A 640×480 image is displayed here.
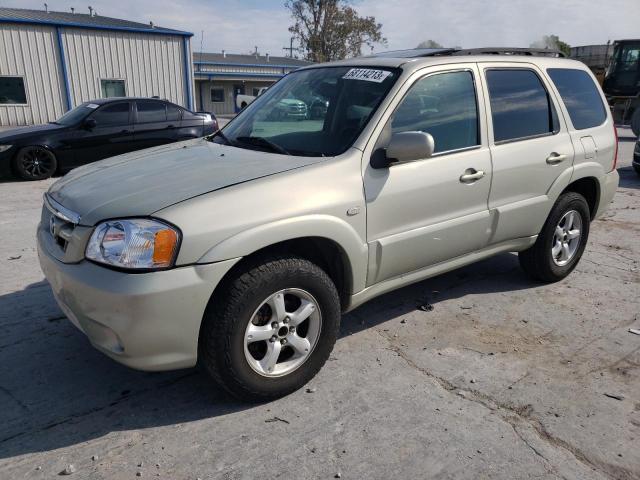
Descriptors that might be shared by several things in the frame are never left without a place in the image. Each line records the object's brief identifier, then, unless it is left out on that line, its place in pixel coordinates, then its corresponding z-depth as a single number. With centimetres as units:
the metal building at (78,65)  1892
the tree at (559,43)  5381
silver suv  243
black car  917
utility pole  4498
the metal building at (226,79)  3734
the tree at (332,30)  4250
